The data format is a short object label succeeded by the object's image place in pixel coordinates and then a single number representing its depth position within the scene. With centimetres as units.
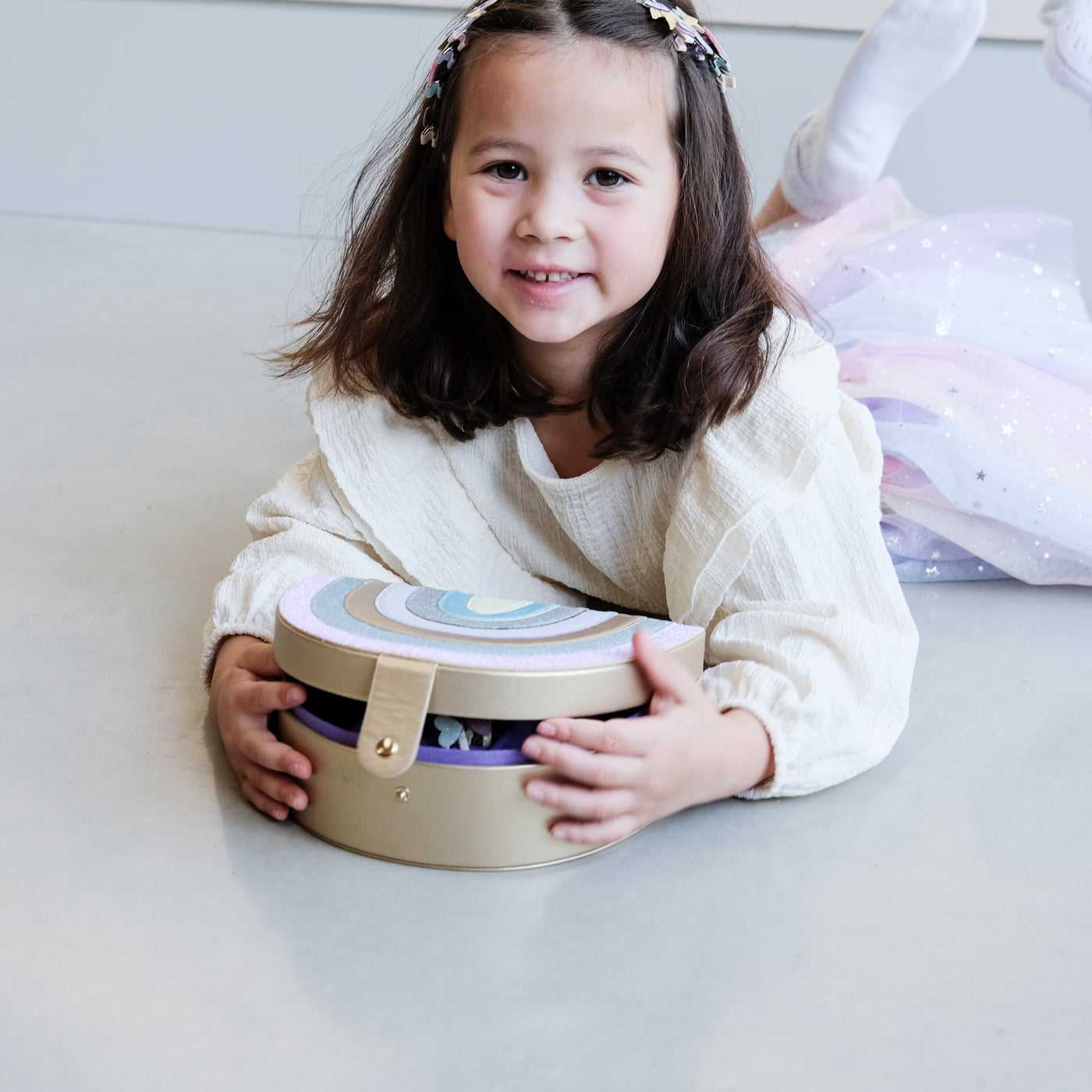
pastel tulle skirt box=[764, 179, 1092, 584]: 114
